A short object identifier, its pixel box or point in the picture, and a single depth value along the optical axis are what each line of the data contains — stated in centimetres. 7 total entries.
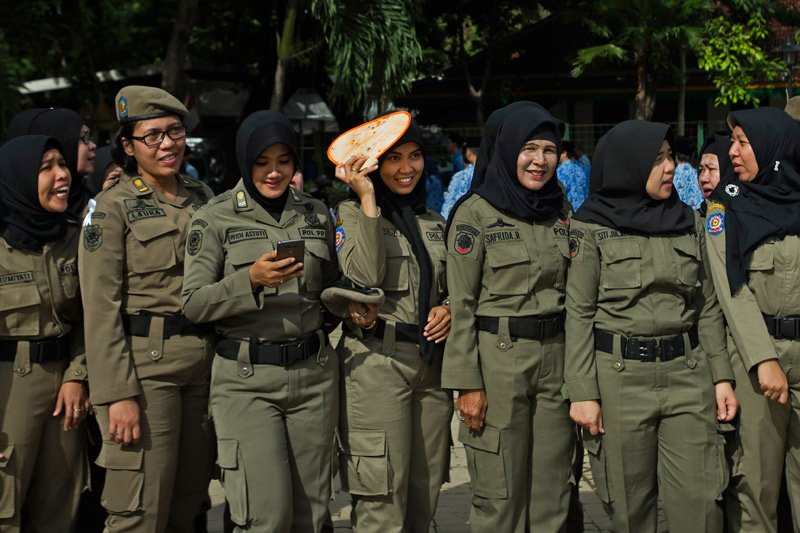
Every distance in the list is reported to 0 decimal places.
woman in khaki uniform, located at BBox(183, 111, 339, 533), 393
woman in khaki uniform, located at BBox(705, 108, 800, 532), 430
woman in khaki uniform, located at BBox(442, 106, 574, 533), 425
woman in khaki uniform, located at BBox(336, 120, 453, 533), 421
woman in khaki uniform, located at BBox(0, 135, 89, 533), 420
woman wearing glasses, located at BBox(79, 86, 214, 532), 407
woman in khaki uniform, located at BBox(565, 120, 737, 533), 418
